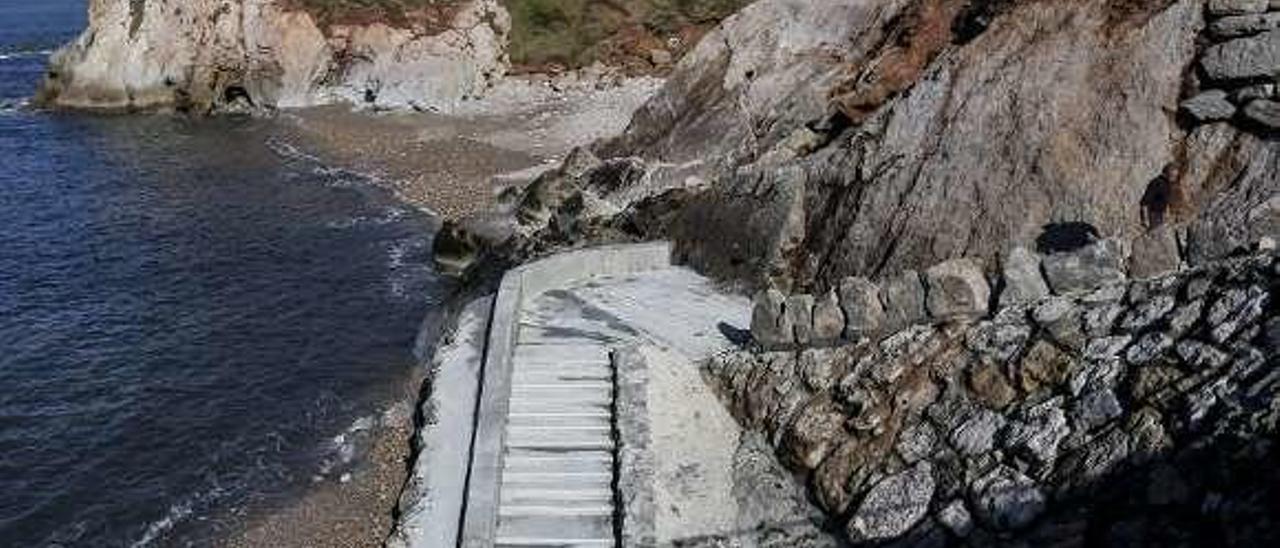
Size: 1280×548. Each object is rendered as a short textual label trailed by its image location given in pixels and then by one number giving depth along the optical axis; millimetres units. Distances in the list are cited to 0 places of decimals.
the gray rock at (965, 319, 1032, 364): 16766
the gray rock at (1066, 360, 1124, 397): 15123
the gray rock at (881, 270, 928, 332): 18672
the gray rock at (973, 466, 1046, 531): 14641
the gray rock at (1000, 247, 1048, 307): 17594
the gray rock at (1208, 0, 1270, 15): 21141
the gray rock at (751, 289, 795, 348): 20469
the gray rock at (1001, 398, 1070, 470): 14953
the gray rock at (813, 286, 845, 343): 19766
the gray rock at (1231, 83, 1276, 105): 20672
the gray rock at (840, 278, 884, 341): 19203
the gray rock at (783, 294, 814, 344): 20062
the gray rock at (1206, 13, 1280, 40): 20781
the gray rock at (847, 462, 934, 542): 15828
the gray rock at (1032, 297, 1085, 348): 16203
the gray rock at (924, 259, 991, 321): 18078
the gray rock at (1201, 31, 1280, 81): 20578
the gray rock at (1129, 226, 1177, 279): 16938
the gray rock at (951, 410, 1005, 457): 15875
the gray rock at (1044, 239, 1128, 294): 17125
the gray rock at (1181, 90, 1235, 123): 21281
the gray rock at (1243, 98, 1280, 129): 20422
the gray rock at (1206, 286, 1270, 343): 14406
